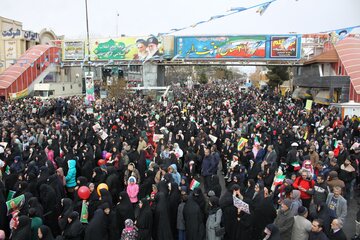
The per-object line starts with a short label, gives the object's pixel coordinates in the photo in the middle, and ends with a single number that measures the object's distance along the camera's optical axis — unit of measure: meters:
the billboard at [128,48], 40.94
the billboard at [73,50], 42.72
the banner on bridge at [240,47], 38.59
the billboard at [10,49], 42.19
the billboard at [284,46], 38.53
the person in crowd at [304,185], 6.89
